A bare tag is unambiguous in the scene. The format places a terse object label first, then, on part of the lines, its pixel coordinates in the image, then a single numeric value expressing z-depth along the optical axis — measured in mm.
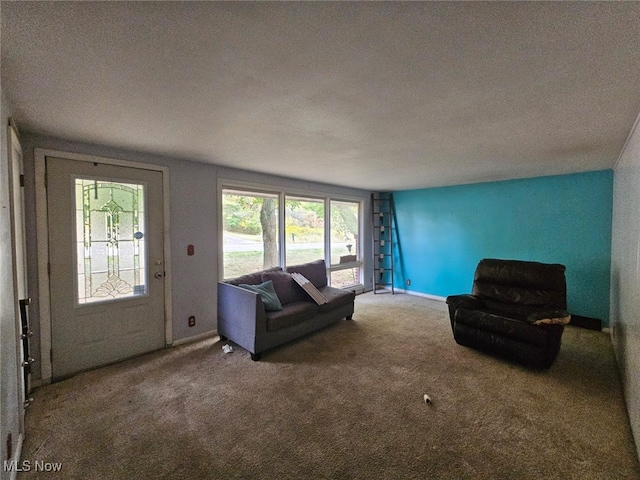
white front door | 2512
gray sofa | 2904
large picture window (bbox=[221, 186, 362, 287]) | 3855
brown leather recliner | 2590
